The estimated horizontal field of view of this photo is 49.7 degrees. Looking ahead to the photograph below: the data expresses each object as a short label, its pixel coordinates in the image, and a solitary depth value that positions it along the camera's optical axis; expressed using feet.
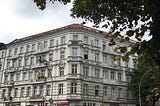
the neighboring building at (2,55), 115.31
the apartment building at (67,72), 89.69
